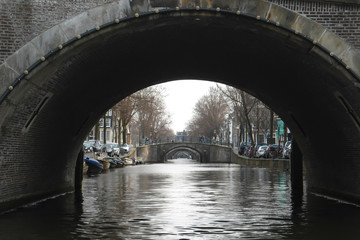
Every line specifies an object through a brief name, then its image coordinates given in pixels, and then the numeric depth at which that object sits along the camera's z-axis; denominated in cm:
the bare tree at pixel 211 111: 9566
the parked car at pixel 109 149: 5551
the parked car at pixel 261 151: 5247
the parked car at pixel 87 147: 5044
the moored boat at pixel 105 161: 4325
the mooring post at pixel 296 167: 2266
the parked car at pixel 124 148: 6521
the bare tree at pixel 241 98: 5422
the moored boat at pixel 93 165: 3747
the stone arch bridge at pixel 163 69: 1215
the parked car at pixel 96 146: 5154
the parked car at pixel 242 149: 6606
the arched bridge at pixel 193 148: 7872
